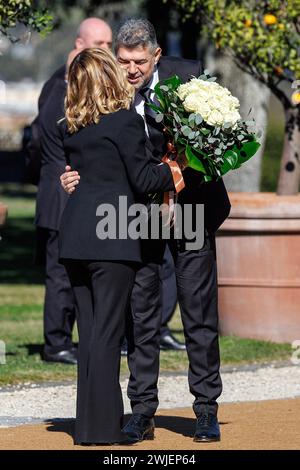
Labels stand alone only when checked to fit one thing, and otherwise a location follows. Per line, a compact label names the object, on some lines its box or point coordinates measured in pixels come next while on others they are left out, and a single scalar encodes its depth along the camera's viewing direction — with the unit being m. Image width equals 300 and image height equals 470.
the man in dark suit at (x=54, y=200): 17.03
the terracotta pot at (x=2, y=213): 16.58
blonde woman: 11.39
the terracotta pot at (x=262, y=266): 18.48
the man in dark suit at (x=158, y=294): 12.13
